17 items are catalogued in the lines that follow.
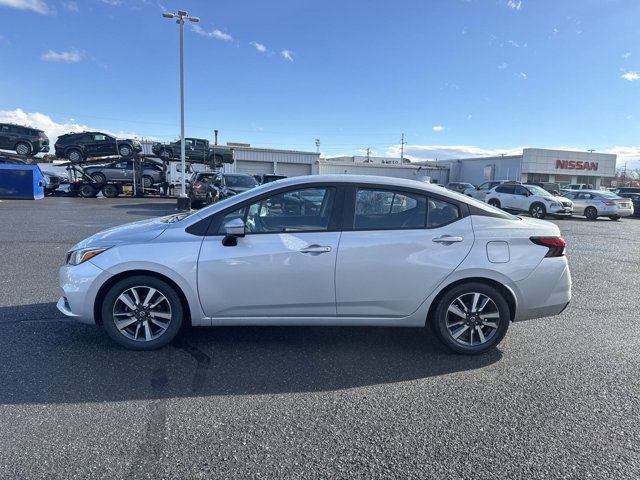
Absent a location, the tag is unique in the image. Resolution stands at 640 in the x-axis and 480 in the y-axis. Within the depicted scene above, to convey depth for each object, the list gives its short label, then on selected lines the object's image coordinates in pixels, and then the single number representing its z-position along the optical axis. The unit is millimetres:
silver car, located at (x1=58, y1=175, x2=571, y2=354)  3649
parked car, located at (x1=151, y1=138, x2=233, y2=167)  27594
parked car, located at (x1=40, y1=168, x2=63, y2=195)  26375
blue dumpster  21125
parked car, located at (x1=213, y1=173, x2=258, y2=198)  17641
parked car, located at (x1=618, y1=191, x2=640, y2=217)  23906
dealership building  46684
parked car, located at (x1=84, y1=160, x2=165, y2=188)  24844
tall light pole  19330
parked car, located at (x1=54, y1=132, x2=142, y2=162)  23844
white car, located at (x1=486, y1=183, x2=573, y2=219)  19406
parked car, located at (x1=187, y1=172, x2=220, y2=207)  18881
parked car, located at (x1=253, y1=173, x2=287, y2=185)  20281
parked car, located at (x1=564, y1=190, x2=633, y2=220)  20641
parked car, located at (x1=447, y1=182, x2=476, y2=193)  33772
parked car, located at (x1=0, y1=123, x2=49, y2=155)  23156
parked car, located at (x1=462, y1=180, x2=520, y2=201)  26347
